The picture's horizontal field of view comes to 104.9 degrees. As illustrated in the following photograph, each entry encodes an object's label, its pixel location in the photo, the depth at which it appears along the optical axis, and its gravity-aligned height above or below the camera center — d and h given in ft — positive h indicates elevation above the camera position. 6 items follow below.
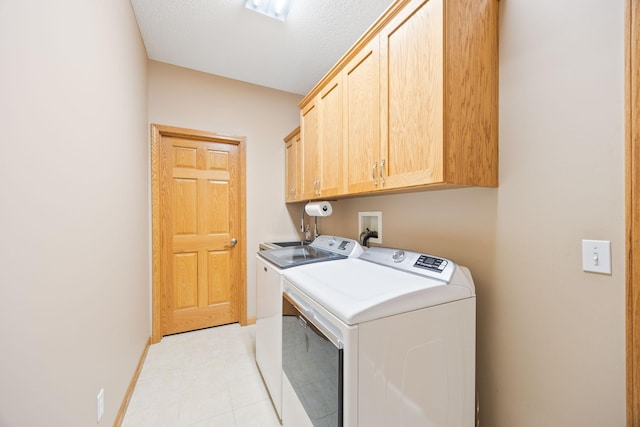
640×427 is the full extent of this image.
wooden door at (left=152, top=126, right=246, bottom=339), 8.34 -0.61
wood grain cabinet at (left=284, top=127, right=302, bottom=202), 8.45 +1.68
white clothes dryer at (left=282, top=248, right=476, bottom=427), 2.74 -1.71
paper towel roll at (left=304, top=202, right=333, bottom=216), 6.73 +0.09
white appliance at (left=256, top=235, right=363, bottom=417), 4.85 -1.73
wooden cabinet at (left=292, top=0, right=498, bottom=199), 3.26 +1.74
